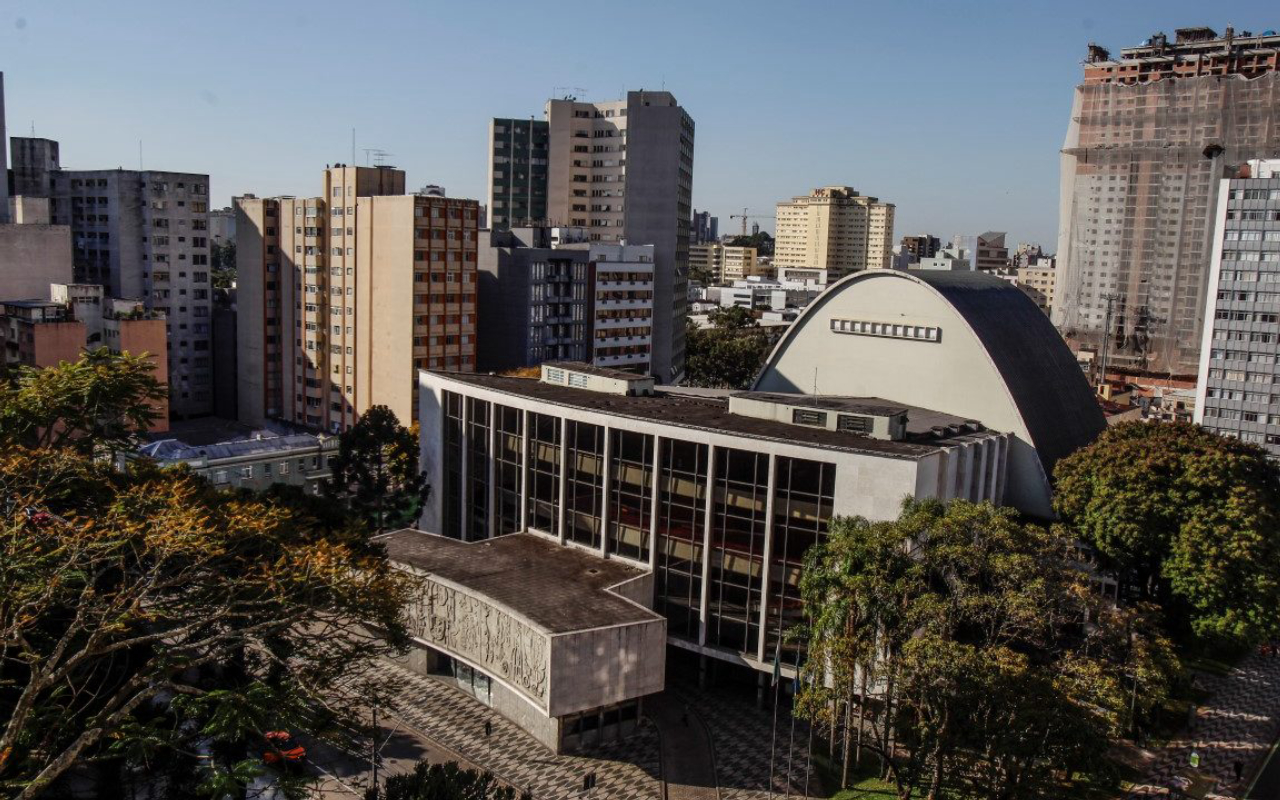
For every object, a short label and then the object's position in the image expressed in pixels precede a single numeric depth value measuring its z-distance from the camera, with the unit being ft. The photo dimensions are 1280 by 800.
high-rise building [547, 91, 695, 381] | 401.29
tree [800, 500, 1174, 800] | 111.14
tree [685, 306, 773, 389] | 404.98
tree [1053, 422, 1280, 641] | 159.33
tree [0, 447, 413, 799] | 82.69
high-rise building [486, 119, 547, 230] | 477.36
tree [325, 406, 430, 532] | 208.23
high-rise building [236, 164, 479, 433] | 288.51
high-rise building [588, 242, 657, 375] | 336.90
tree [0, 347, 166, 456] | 126.11
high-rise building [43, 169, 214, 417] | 356.59
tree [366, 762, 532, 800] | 92.07
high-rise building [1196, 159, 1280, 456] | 272.51
